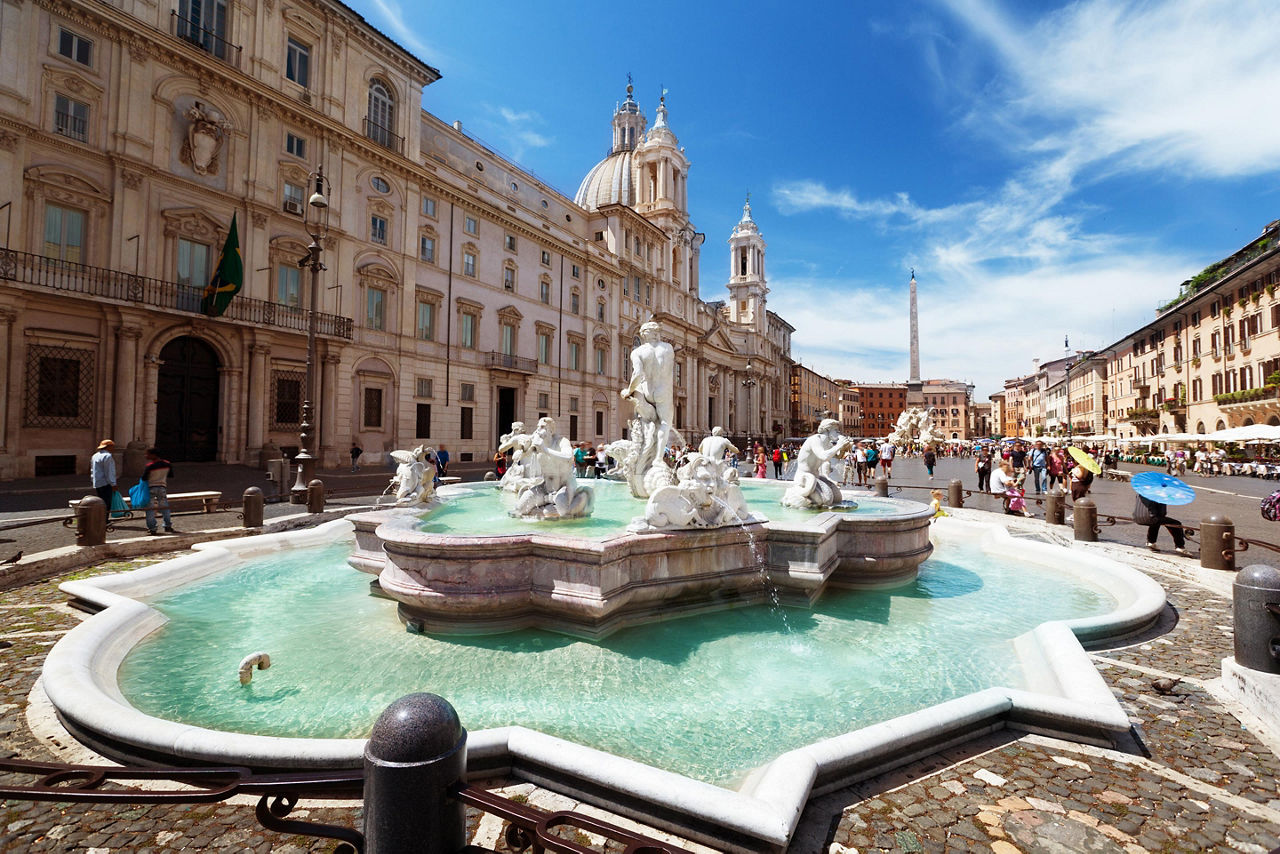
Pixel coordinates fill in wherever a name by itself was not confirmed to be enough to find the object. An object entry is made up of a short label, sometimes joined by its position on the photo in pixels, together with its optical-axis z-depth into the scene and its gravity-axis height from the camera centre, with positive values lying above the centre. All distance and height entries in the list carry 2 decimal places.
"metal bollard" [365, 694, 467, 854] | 1.70 -1.04
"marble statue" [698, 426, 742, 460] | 6.49 -0.05
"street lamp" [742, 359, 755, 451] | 66.25 +6.80
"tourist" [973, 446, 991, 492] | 18.27 -0.81
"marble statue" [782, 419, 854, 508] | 7.89 -0.40
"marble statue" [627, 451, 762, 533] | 5.13 -0.57
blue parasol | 7.13 -0.54
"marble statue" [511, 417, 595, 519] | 6.48 -0.54
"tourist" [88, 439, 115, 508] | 8.55 -0.51
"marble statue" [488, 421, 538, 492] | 7.40 -0.28
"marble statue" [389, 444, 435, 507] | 7.88 -0.57
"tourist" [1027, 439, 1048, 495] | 15.87 -0.46
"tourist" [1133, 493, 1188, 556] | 8.04 -1.06
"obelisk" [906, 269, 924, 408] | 64.31 +8.01
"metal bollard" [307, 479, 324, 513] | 10.03 -1.04
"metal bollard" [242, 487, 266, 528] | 8.71 -1.08
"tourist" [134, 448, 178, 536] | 8.49 -0.73
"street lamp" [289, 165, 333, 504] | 11.81 +0.56
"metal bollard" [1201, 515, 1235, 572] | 6.79 -1.18
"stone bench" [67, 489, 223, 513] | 10.48 -1.16
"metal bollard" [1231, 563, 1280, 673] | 3.41 -1.04
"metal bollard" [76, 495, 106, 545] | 6.91 -1.06
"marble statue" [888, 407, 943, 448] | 45.19 +1.39
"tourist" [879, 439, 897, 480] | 21.05 -0.50
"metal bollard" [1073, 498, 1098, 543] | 8.75 -1.17
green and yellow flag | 17.70 +4.92
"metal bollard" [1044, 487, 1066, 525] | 10.02 -1.11
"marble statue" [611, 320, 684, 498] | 8.89 +0.65
